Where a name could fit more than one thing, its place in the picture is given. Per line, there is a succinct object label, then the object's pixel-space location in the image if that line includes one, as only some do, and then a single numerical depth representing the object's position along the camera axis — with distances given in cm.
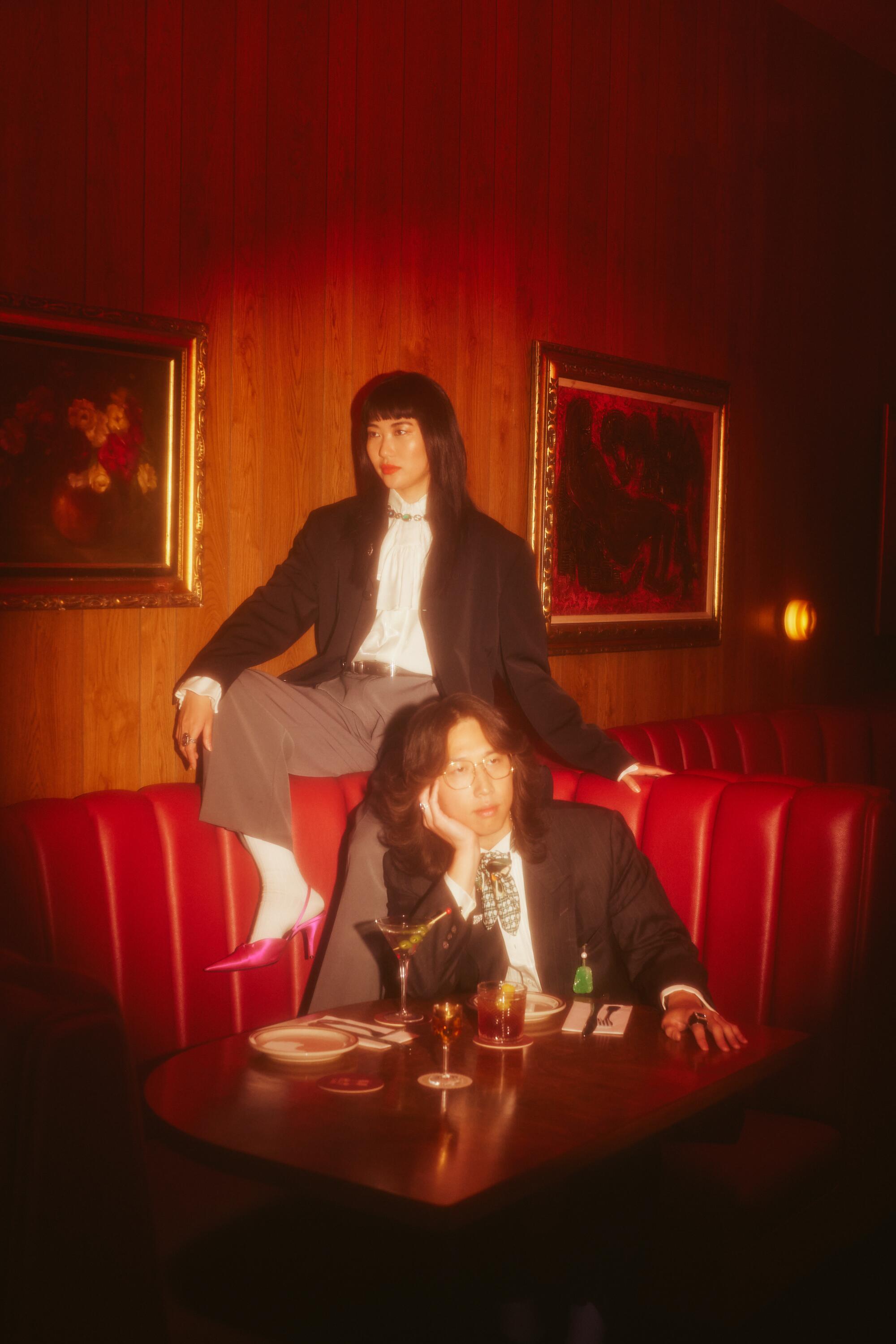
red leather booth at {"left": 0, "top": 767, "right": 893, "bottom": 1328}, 256
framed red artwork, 417
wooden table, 150
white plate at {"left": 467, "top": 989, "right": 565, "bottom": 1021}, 209
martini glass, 209
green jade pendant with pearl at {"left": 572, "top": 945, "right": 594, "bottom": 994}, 253
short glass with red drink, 197
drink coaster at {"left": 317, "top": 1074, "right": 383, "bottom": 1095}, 178
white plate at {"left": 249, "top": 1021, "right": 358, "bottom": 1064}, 188
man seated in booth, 248
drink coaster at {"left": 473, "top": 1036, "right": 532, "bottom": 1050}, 197
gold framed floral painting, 277
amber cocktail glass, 192
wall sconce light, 541
